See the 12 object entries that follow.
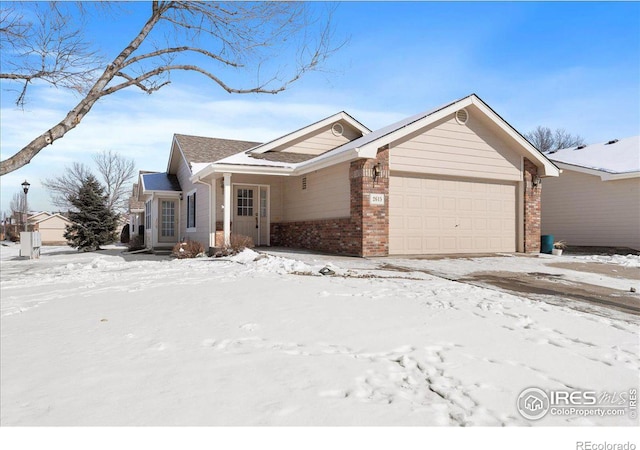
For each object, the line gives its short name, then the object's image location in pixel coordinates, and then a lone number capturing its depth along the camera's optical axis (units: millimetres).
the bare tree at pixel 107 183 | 42656
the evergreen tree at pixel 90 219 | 22562
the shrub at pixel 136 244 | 21206
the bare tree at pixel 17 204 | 70531
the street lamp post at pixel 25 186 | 22266
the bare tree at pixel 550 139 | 44594
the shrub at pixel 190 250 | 13289
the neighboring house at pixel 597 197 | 15102
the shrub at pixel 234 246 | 12102
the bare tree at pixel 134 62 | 10016
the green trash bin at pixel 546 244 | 14258
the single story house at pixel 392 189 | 11406
